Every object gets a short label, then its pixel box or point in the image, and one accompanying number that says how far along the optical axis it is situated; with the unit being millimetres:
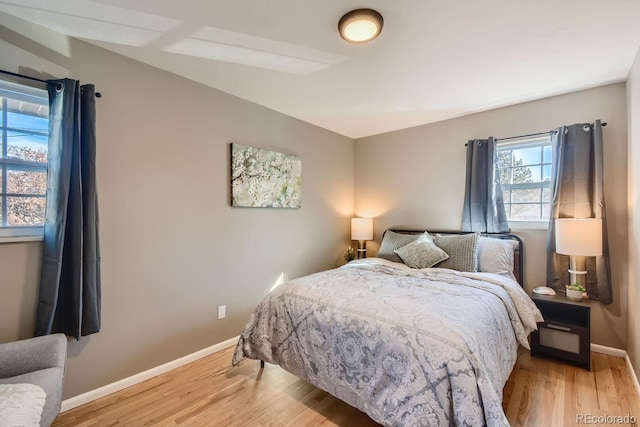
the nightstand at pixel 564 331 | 2330
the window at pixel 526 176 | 2998
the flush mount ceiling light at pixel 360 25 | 1668
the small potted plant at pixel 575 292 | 2488
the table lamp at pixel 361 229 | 4023
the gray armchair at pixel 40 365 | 1410
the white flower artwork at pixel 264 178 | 2881
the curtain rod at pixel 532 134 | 2600
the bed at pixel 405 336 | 1391
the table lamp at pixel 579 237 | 2350
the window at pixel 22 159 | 1792
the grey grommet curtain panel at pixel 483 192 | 3115
